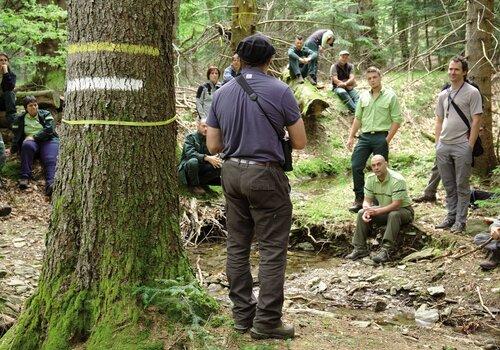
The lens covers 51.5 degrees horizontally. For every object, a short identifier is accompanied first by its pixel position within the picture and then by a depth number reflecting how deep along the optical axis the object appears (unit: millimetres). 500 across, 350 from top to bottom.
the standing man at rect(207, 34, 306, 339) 3436
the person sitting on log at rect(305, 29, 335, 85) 13328
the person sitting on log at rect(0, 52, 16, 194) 8859
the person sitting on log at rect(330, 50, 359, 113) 13359
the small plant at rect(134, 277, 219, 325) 3312
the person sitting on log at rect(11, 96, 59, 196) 8383
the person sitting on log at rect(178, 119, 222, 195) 8633
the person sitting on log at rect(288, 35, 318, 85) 12961
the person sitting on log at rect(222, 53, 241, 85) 9656
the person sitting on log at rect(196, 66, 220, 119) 9961
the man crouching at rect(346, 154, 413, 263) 7152
